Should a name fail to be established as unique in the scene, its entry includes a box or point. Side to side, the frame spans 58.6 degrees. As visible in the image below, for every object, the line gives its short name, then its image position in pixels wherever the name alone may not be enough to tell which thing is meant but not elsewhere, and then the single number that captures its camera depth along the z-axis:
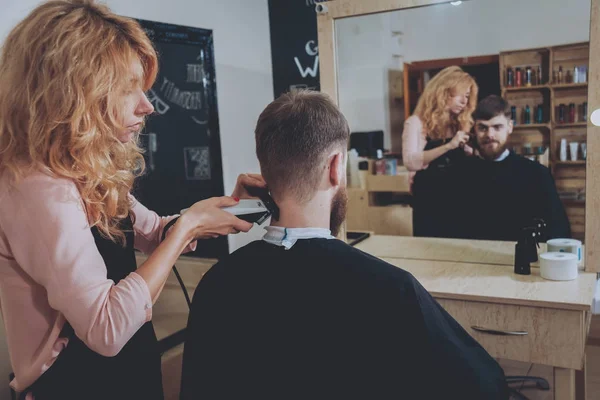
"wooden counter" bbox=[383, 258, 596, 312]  1.66
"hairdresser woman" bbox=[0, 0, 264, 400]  1.04
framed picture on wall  2.77
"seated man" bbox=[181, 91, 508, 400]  1.06
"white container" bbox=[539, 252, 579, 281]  1.80
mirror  1.85
